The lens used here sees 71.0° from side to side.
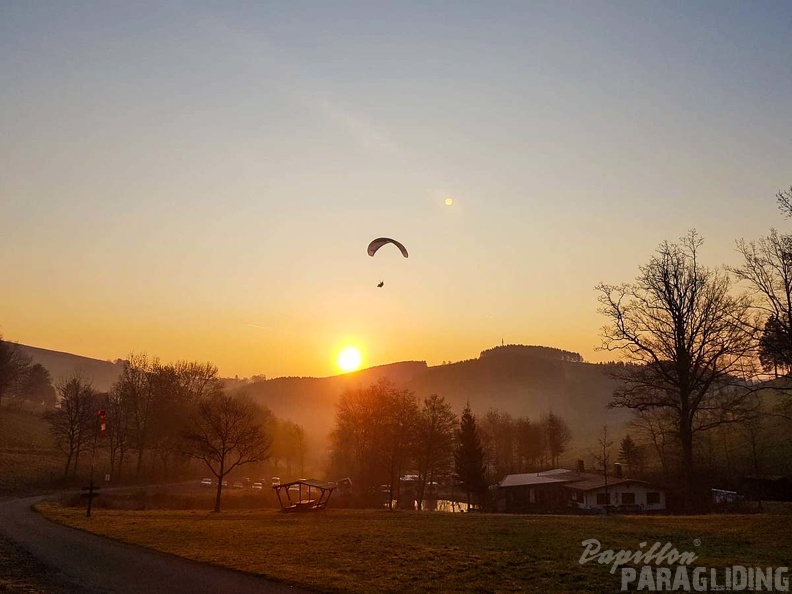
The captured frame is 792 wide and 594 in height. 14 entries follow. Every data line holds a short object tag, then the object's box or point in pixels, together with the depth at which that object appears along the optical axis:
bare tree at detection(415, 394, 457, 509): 65.00
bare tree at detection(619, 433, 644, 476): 83.94
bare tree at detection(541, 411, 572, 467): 106.12
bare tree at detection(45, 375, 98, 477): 69.50
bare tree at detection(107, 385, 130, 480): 77.44
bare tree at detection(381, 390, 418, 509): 66.25
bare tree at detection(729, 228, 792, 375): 30.20
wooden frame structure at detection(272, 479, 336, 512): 38.97
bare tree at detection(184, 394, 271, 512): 45.03
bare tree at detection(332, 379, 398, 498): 71.50
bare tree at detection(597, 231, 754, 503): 37.00
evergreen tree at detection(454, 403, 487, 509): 66.06
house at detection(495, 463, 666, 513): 66.38
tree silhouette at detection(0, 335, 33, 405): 97.75
